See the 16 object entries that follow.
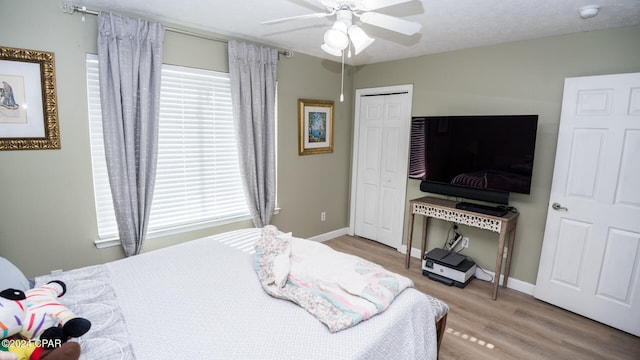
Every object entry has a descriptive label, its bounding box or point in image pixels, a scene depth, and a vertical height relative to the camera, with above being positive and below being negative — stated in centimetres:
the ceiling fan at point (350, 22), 165 +65
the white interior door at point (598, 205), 246 -47
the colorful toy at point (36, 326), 111 -77
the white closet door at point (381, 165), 397 -33
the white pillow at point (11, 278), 152 -75
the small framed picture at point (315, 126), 380 +13
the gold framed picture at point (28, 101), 211 +17
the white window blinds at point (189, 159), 261 -25
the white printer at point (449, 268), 319 -128
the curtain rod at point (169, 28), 225 +87
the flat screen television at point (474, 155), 280 -11
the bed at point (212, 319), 131 -87
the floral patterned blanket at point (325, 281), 154 -80
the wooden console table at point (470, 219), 289 -74
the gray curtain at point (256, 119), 310 +16
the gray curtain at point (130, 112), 239 +14
